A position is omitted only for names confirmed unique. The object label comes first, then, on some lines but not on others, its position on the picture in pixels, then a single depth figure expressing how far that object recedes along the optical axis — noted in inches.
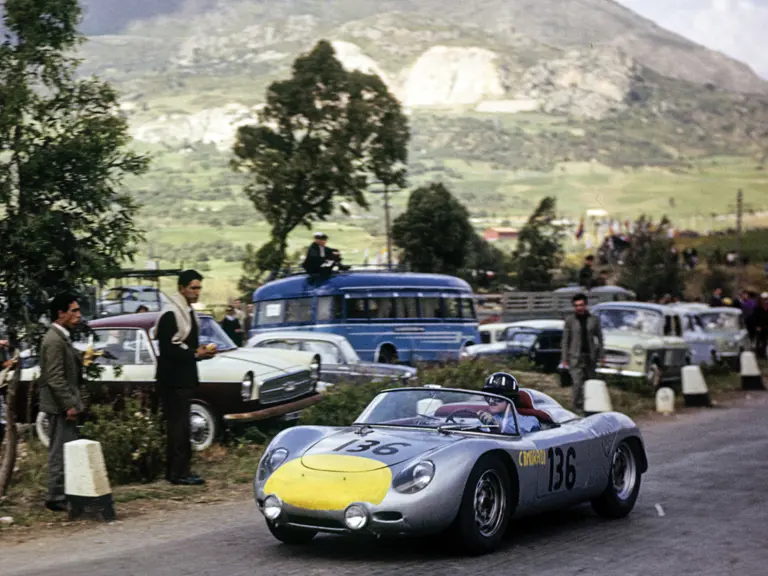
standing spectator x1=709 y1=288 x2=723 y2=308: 1450.5
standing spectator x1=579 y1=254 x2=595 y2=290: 1272.1
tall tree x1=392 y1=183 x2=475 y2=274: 2970.0
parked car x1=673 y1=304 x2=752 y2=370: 1235.2
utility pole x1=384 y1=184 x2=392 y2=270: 2145.7
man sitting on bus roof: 1086.4
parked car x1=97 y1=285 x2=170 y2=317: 1047.6
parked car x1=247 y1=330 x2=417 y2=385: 738.8
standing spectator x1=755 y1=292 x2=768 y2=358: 1461.6
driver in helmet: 376.2
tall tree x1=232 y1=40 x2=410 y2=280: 1782.7
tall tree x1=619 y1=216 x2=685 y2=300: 2696.9
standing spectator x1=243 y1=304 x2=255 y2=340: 1237.1
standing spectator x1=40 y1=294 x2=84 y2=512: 423.5
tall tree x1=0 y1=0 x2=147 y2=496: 443.8
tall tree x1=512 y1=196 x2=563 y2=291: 2972.4
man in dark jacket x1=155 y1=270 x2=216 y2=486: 484.1
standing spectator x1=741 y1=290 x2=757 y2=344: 1466.5
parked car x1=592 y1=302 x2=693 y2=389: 1006.4
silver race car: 328.2
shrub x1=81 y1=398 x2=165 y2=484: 503.5
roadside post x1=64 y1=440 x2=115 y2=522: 412.5
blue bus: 1114.1
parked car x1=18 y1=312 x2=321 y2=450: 596.7
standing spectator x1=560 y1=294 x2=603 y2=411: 779.4
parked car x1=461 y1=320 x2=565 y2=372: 1096.8
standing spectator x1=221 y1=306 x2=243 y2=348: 1011.3
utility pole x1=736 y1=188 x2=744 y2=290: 3284.9
